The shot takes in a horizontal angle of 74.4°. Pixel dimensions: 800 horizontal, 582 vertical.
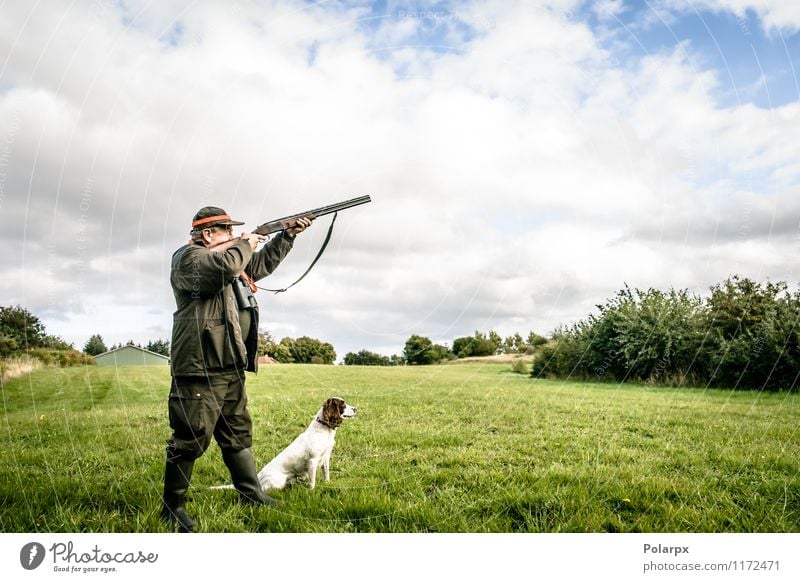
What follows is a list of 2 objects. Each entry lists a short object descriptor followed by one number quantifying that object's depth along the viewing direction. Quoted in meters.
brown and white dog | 4.51
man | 3.78
